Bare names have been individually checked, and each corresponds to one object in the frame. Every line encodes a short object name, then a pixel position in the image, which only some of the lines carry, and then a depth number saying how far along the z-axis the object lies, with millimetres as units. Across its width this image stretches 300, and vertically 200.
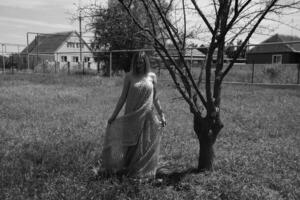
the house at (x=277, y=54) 35956
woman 3775
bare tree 3451
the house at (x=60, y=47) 46081
